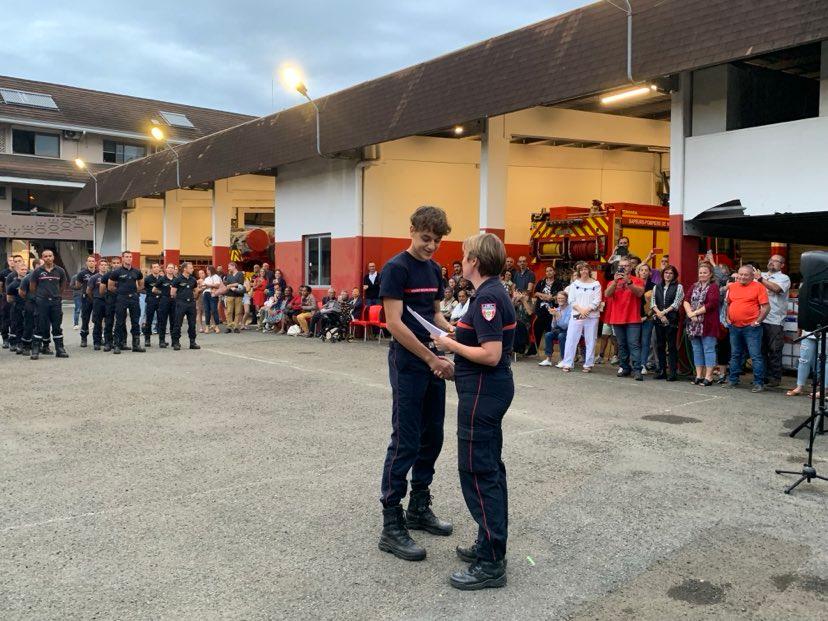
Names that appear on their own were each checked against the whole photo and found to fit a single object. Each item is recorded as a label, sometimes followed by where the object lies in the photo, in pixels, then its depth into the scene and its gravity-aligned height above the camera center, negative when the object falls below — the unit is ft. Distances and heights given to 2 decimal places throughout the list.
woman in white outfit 39.68 -2.17
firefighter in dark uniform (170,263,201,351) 50.72 -2.38
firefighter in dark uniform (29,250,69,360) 44.96 -2.17
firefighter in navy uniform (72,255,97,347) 51.72 -1.40
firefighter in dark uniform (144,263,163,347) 51.72 -2.27
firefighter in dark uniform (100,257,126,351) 48.78 -3.22
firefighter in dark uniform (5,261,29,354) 48.47 -2.62
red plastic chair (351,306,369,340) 56.14 -4.15
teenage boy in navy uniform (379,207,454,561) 13.82 -2.06
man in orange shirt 33.12 -1.88
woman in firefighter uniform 12.42 -2.38
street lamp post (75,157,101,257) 106.83 +7.56
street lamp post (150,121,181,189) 78.34 +12.45
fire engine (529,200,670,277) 49.11 +3.04
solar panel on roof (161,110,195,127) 145.48 +31.22
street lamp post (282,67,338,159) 55.21 +15.00
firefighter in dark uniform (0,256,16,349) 51.62 -3.49
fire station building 33.47 +9.80
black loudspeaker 18.29 -0.41
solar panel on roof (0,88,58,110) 127.34 +30.82
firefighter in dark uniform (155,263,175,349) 51.60 -2.39
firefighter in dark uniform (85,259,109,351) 49.16 -2.28
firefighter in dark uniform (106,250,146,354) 48.21 -1.99
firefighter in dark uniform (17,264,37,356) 46.24 -2.78
